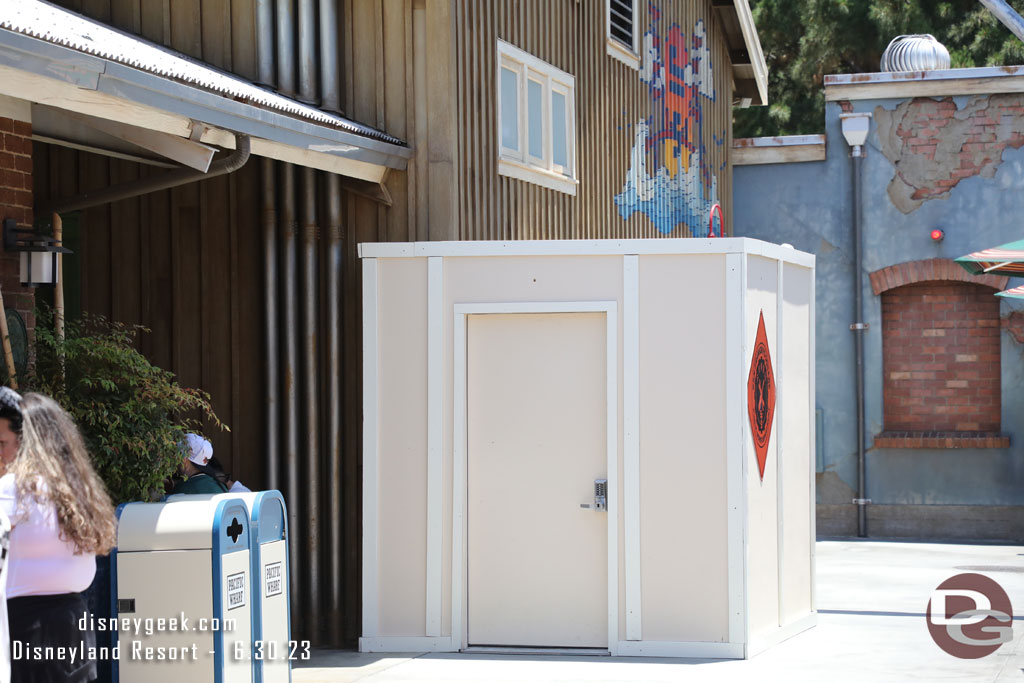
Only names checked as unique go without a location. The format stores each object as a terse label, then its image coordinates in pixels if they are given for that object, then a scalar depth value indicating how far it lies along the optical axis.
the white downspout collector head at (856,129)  16.30
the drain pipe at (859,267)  16.19
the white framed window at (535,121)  10.73
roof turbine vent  16.73
